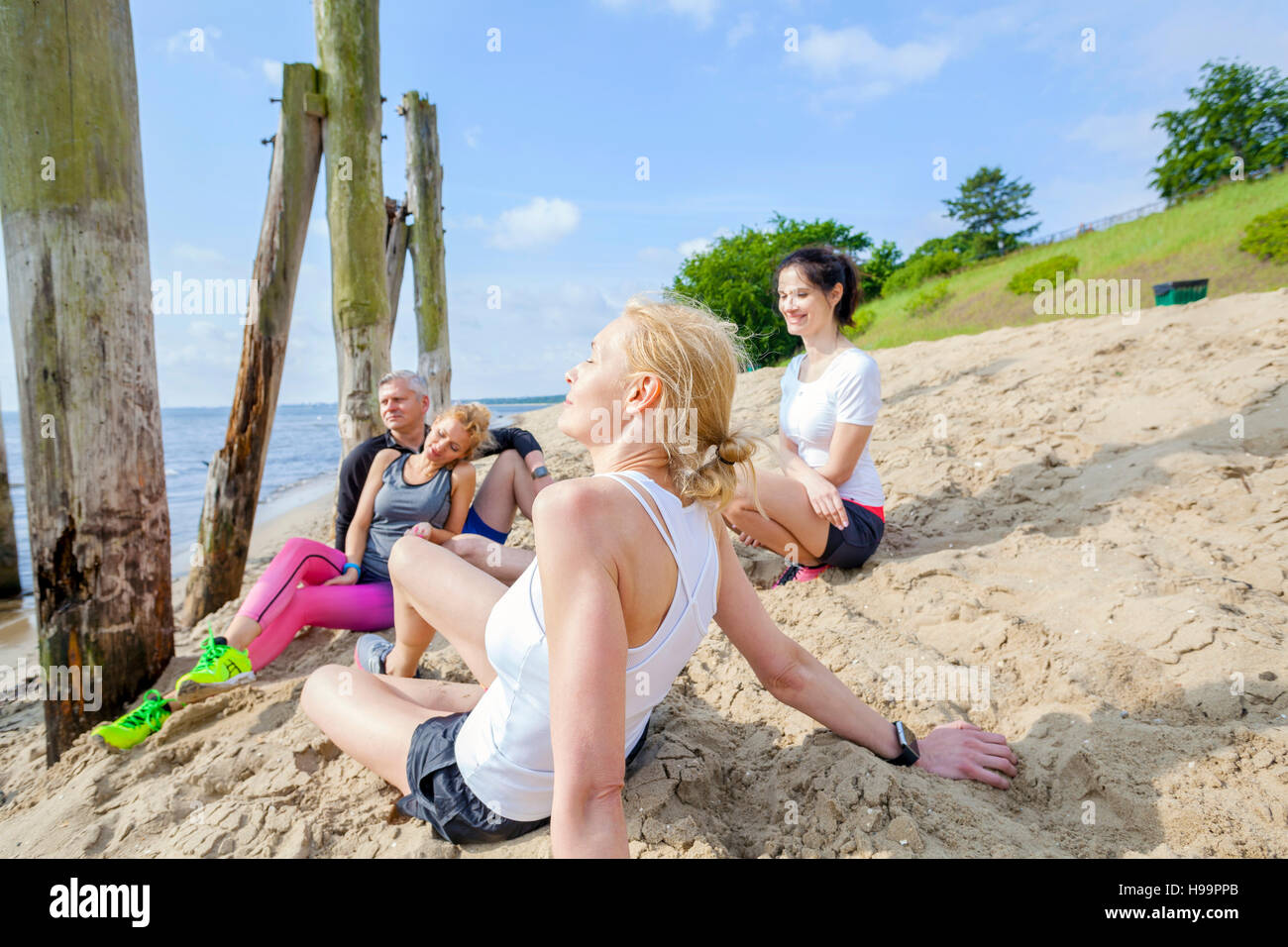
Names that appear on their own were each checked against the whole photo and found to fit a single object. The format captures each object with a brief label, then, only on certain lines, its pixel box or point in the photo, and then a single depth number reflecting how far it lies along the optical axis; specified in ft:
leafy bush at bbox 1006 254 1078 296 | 58.65
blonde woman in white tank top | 3.88
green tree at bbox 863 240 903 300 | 109.70
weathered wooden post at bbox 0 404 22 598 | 21.16
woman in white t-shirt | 10.87
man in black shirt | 13.47
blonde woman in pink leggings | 11.02
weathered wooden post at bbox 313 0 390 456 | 15.65
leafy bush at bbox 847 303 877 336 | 74.33
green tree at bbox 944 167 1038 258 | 120.98
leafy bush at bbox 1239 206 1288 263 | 38.11
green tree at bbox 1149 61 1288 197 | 77.56
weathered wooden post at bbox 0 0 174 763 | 9.66
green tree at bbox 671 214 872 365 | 82.74
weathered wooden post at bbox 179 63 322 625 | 15.14
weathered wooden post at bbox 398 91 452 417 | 24.70
